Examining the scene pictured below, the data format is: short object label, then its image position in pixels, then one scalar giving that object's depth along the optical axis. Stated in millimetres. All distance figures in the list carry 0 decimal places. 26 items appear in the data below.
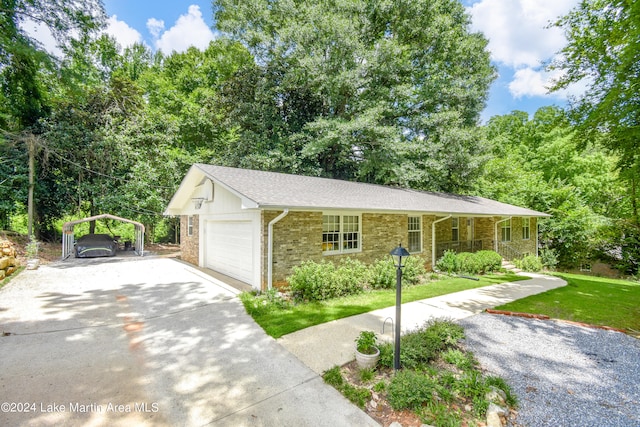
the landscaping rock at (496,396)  3305
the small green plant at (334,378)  3673
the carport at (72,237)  14664
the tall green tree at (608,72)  5691
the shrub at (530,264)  14258
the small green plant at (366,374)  3756
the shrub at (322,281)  7418
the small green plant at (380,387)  3557
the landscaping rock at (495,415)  3023
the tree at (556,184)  16797
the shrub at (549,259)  16656
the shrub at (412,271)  9727
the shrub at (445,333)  4621
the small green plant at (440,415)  2920
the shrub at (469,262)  11867
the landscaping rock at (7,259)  9218
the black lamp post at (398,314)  3844
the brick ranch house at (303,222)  7977
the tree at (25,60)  12586
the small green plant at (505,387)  3389
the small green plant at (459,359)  4041
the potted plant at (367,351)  3961
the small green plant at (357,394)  3336
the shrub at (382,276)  9055
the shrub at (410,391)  3213
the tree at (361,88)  16156
